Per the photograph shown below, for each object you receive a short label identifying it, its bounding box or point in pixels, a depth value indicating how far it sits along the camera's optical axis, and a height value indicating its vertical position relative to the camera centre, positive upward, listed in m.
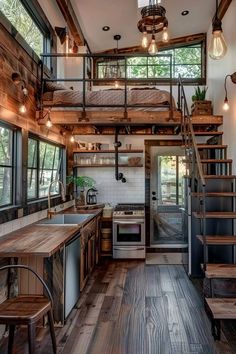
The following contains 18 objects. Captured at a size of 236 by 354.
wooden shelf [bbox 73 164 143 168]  6.35 +0.37
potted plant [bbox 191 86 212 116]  5.56 +1.34
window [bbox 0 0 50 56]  3.57 +2.04
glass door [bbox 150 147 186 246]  6.57 -0.32
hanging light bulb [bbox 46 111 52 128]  4.09 +0.78
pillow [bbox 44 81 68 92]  4.41 +1.34
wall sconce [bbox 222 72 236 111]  4.40 +1.40
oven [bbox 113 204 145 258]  5.73 -0.91
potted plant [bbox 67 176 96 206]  5.89 +0.01
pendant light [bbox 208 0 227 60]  3.52 +1.56
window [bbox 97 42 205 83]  6.66 +2.49
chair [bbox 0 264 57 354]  2.07 -0.87
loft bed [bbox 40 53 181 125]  4.39 +1.08
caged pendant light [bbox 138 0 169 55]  3.93 +2.08
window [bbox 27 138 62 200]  4.14 +0.24
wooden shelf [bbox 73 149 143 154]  6.29 +0.64
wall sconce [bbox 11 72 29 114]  3.32 +1.06
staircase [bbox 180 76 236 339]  3.18 -0.62
